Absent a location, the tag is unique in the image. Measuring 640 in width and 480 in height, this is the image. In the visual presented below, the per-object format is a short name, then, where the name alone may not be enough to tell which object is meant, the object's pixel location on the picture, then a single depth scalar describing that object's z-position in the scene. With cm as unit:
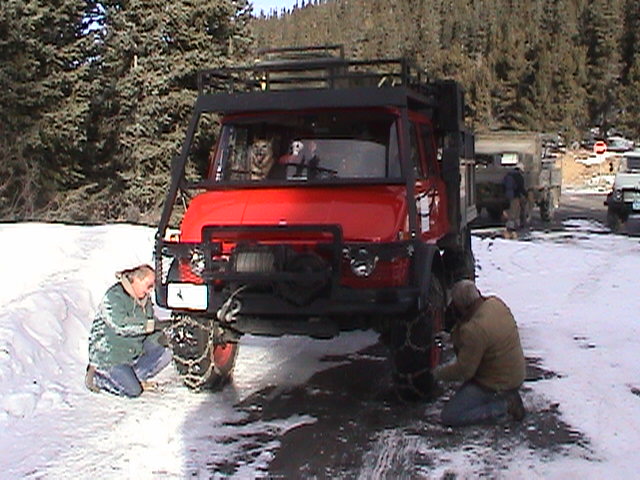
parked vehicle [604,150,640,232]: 2245
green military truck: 2464
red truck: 643
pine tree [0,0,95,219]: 2384
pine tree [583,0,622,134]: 7212
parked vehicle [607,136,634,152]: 6488
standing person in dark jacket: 2330
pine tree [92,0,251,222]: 2525
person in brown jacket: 642
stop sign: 5456
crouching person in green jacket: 708
